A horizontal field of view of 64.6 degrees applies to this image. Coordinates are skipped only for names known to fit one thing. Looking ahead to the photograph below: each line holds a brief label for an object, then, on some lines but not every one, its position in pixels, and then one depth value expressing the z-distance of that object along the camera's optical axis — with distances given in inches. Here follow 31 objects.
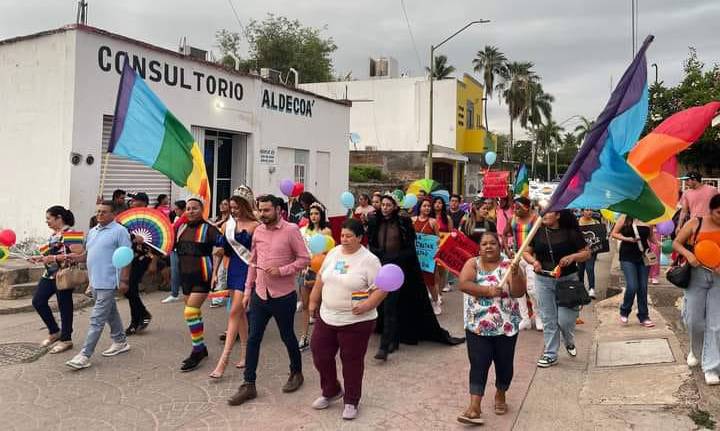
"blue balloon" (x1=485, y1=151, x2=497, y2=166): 570.4
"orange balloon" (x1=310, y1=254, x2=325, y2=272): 249.7
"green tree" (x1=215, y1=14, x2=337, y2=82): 1524.4
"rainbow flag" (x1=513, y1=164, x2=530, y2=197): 491.0
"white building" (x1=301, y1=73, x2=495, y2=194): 1205.1
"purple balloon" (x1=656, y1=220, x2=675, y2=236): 309.6
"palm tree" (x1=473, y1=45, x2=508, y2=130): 2213.3
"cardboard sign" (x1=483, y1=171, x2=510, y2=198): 386.9
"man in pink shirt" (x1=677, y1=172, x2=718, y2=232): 292.5
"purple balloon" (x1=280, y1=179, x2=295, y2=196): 394.8
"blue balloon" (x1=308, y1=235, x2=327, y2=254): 207.0
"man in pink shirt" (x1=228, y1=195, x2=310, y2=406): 187.6
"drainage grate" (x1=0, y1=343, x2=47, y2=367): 223.8
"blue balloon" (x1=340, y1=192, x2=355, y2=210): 347.3
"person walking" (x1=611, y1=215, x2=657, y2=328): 271.7
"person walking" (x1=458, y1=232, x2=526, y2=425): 166.9
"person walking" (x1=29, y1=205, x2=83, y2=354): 228.8
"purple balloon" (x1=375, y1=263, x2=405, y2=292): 159.0
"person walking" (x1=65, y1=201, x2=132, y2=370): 215.3
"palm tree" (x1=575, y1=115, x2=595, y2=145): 2886.8
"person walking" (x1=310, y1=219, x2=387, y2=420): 171.2
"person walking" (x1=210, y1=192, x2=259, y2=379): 207.6
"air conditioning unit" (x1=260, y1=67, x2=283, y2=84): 629.9
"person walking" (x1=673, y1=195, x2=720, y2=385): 186.1
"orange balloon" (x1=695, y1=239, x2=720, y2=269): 181.3
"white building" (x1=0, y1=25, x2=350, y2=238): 385.4
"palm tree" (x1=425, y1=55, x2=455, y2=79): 2078.0
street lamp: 944.3
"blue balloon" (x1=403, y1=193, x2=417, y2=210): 339.0
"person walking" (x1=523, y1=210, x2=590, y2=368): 217.0
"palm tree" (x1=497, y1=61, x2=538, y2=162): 2206.0
